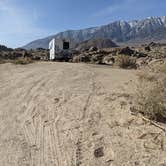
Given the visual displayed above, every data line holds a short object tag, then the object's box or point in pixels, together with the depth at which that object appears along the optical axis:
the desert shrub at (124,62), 12.33
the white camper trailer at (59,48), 17.45
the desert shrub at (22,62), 13.05
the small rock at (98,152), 3.28
